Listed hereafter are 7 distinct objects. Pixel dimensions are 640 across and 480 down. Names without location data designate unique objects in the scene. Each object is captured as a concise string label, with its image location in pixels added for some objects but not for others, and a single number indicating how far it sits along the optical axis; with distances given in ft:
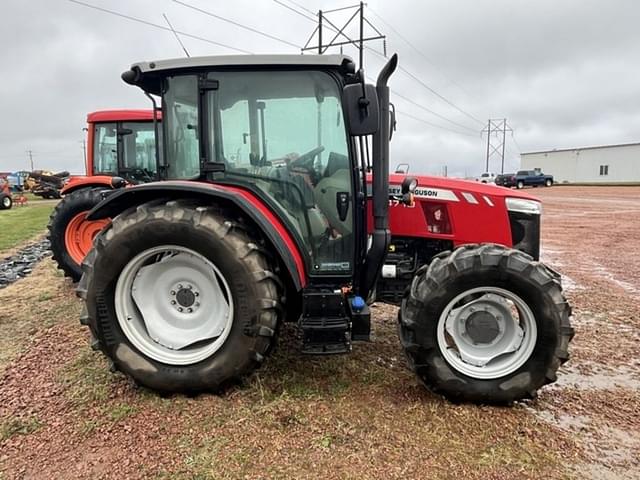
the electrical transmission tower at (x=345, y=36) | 71.10
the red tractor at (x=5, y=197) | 70.76
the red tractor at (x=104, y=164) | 21.48
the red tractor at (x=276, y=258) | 9.50
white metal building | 177.45
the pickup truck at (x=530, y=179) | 136.67
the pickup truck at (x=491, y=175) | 147.62
